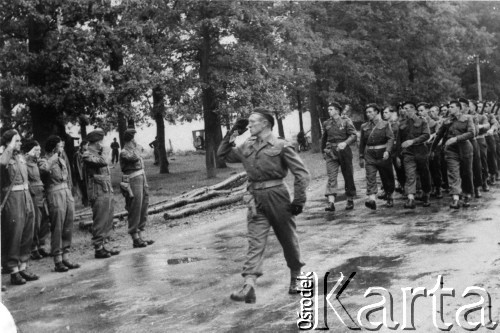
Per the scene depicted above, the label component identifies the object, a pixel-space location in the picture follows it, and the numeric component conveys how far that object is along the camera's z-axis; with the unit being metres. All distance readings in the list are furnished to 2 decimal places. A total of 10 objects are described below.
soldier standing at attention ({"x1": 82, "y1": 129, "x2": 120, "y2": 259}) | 9.85
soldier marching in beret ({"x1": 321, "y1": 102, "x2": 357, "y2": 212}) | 12.19
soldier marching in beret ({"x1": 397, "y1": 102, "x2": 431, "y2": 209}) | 11.98
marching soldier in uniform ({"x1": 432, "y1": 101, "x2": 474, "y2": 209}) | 11.42
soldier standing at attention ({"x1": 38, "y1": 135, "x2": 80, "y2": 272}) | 9.09
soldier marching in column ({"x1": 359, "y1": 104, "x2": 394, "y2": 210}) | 11.83
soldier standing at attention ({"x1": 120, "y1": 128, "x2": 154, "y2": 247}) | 10.49
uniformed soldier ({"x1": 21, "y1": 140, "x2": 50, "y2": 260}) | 9.09
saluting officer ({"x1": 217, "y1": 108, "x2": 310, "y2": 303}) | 6.57
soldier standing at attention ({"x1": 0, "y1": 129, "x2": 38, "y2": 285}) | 8.30
